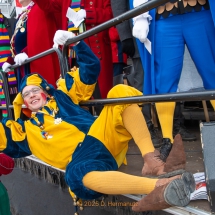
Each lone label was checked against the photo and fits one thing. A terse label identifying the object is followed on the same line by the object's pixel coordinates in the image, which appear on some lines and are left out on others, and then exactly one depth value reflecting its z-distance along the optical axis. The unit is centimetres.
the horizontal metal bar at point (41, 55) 235
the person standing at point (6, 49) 337
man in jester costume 139
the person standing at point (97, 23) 266
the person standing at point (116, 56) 269
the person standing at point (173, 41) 183
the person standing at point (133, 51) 240
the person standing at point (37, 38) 306
